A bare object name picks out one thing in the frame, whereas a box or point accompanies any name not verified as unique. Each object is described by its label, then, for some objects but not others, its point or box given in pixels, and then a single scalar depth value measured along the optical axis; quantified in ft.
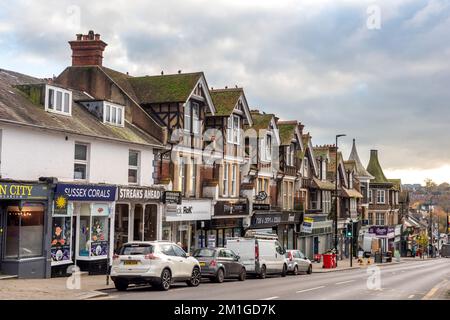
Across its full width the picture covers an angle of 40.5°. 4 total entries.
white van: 103.60
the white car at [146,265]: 68.90
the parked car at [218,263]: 86.43
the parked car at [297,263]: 119.44
